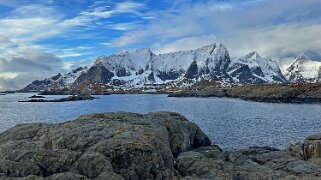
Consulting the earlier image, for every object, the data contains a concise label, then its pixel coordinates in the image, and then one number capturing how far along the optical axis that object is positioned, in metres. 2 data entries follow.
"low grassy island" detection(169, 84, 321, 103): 171.50
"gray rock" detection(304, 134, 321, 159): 34.31
